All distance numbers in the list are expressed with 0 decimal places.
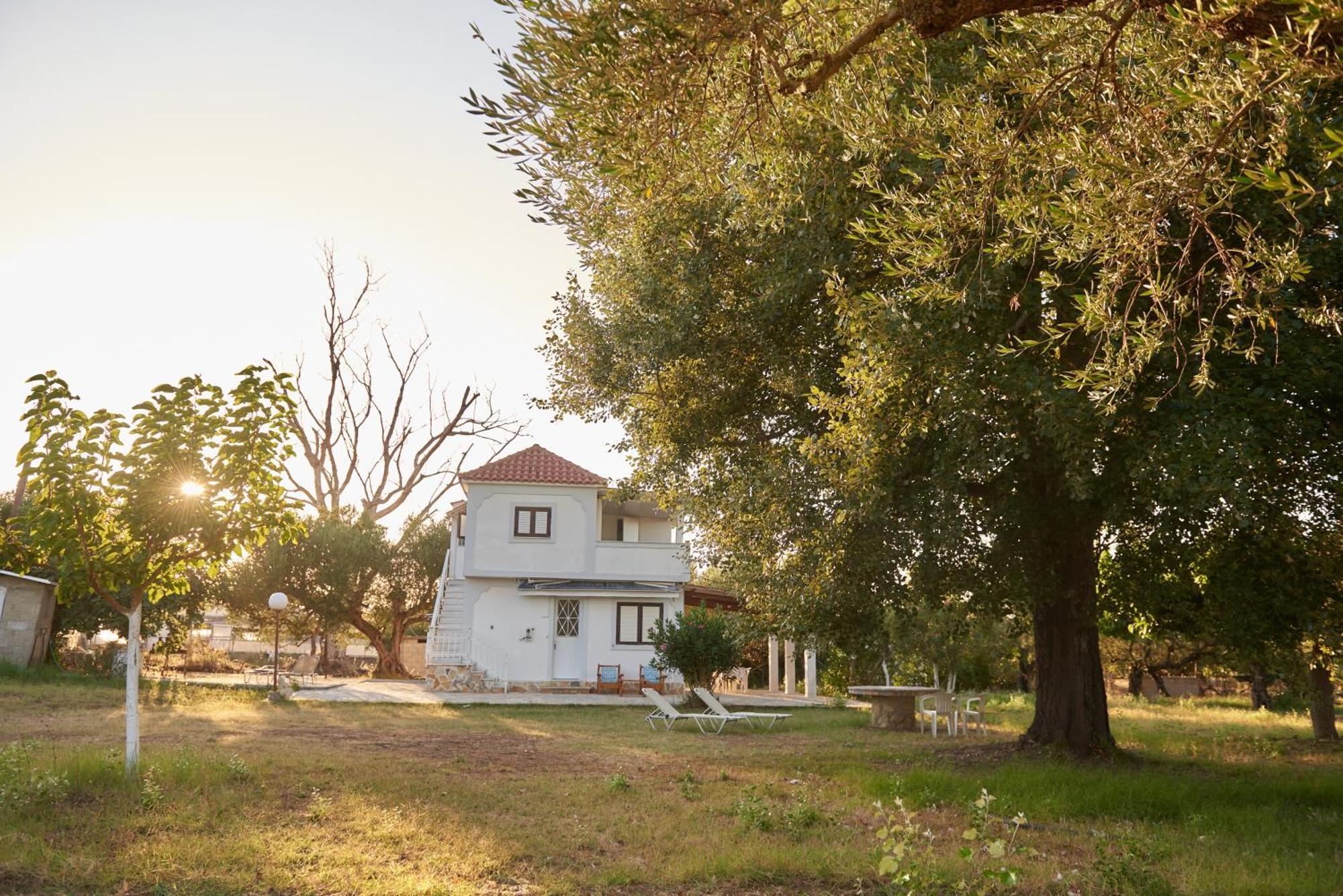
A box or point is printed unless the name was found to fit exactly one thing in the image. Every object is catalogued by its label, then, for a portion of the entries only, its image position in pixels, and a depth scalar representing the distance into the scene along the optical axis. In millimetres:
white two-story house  27375
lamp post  20702
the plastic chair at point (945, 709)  16547
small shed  22188
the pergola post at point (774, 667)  29656
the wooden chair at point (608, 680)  26828
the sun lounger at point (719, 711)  16727
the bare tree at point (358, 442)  37969
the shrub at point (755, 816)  7488
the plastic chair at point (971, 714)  16828
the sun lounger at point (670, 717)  16875
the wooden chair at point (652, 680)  26656
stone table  17797
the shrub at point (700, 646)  21750
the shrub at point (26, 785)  7004
